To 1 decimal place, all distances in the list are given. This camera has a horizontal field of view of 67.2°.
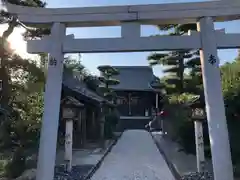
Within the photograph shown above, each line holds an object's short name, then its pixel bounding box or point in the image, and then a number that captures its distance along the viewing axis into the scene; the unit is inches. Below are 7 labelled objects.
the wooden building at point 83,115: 349.0
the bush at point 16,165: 172.9
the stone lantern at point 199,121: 182.8
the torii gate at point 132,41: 142.4
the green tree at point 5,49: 168.1
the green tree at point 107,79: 572.3
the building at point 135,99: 729.2
